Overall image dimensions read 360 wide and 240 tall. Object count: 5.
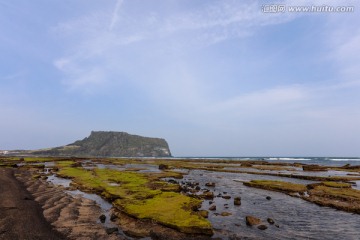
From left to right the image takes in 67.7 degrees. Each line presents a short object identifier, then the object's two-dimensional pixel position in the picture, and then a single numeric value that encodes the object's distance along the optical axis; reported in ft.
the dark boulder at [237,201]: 118.83
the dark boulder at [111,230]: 77.75
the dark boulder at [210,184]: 174.70
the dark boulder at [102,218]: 89.73
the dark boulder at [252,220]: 89.00
